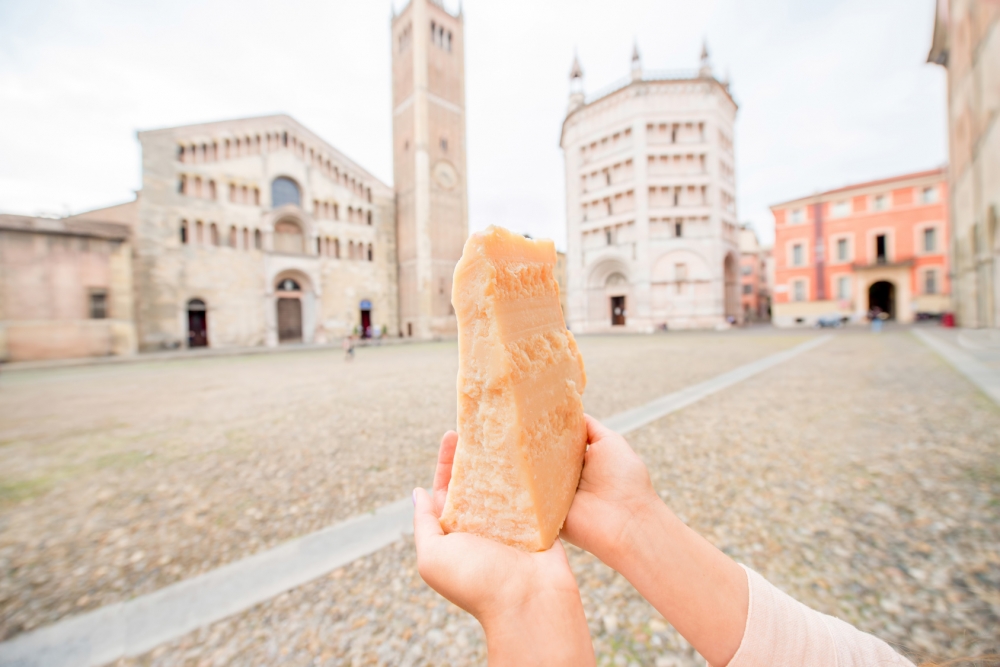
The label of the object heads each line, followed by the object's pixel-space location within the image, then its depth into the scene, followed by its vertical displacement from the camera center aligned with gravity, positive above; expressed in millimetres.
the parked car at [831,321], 31062 -477
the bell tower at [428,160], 31266 +13581
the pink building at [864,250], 30062 +5144
